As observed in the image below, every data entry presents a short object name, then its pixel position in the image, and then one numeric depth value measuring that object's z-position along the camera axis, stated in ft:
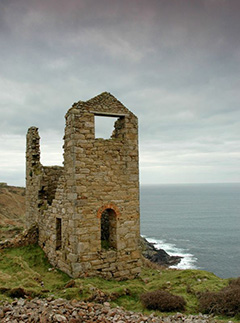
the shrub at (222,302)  24.40
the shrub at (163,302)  25.21
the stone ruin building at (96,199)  33.35
